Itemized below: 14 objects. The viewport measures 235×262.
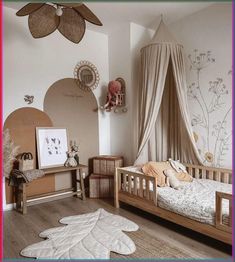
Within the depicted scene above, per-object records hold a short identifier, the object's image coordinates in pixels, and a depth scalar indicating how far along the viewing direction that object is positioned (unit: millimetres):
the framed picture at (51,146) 3786
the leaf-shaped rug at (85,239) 2252
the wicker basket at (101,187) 4041
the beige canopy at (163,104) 3449
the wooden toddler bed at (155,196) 2244
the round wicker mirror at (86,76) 4262
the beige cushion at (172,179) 3126
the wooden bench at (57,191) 3326
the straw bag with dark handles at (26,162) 3438
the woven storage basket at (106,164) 4074
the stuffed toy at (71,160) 3951
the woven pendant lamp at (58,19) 2215
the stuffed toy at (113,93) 4164
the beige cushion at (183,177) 3355
